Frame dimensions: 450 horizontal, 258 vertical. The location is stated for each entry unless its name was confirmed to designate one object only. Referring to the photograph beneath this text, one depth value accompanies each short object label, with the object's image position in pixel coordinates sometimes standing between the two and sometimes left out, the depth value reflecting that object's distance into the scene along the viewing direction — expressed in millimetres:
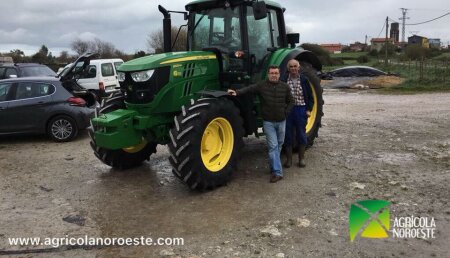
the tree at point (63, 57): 42656
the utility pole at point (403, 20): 61406
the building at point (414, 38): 74481
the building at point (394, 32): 87200
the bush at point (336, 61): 42975
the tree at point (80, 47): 47969
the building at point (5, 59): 31061
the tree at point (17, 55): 40969
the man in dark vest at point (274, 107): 6230
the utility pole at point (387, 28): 39312
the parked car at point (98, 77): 14352
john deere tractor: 5699
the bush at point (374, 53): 52500
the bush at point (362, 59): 45681
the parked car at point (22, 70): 14195
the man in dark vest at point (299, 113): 6785
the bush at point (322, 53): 40469
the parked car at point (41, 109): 9406
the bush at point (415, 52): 39531
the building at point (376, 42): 74862
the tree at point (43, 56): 40562
